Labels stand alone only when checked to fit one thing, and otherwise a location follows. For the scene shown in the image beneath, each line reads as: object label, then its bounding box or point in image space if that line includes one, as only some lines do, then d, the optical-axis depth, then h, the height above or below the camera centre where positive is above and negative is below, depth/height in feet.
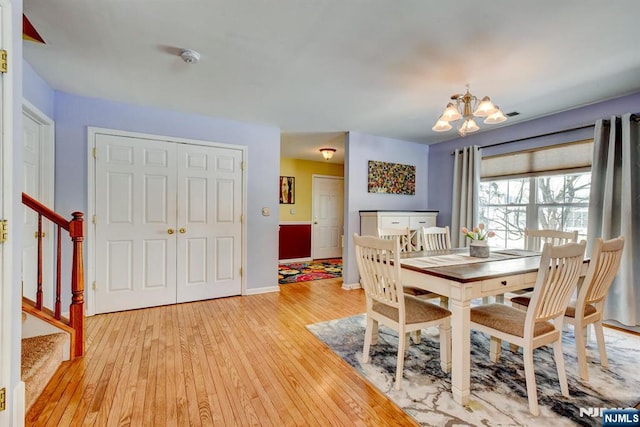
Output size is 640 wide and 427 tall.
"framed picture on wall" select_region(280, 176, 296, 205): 20.11 +1.42
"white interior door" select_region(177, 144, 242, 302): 11.13 -0.52
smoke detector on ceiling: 6.79 +3.67
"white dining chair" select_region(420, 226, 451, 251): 9.86 -0.95
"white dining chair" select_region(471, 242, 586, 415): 5.03 -1.97
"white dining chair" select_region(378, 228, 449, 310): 7.96 -1.14
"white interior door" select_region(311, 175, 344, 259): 21.34 -0.40
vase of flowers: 7.63 -0.82
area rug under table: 5.06 -3.57
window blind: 10.18 +2.10
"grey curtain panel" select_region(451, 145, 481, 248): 13.07 +0.98
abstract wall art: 14.23 +1.72
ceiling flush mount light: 16.57 +3.43
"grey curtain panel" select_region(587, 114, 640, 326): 8.70 +0.42
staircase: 5.73 -2.82
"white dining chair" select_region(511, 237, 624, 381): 5.77 -1.75
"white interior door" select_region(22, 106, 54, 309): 8.09 +0.55
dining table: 5.36 -1.40
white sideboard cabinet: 12.89 -0.40
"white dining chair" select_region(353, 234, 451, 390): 5.87 -2.08
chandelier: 7.05 +2.49
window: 10.43 +0.36
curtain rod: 10.01 +3.02
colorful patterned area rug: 15.51 -3.65
